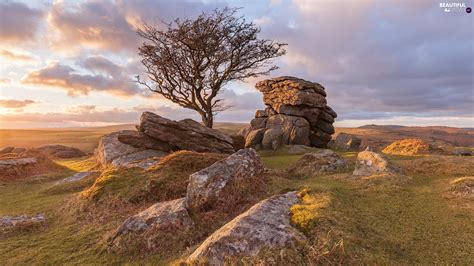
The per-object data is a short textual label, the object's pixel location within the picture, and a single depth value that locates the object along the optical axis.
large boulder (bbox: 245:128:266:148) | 35.28
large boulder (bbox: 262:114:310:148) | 37.53
